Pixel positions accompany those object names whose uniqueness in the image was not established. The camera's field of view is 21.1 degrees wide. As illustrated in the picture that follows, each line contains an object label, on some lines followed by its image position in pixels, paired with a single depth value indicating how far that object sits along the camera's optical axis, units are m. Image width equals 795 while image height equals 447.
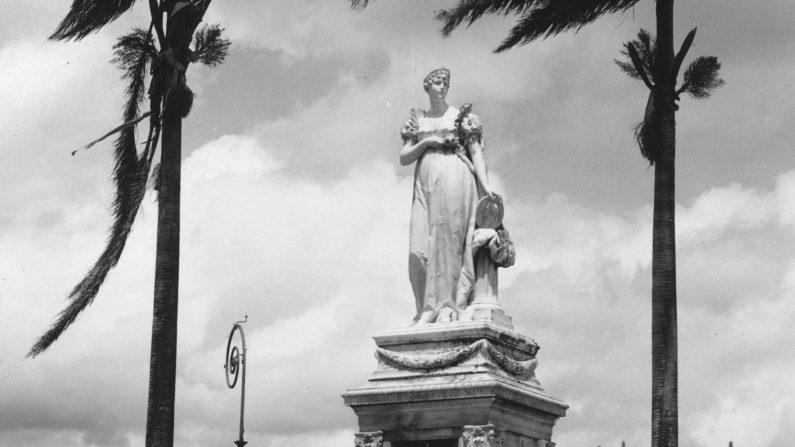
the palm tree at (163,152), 24.55
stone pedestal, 20.58
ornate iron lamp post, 26.33
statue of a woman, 21.45
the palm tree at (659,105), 23.75
